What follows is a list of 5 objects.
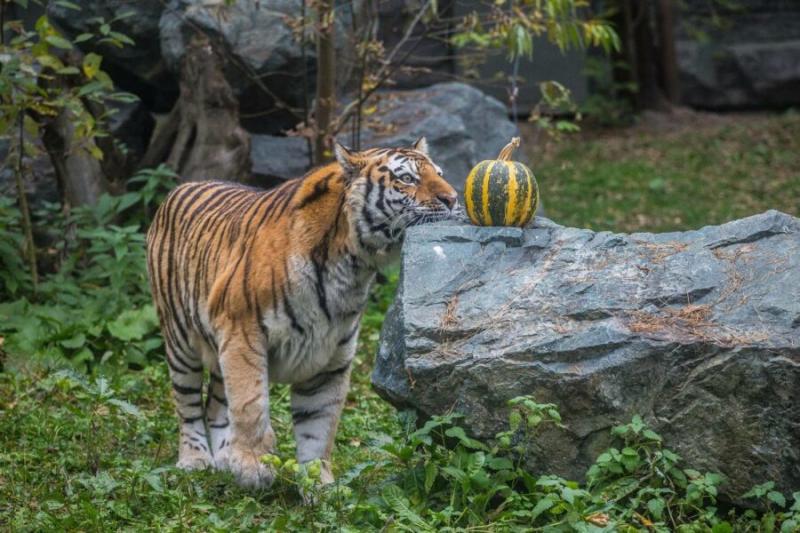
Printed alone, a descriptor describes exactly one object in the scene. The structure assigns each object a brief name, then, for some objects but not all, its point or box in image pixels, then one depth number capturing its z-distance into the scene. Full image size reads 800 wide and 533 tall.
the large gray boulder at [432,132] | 18.62
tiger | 10.05
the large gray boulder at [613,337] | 8.41
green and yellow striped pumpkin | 9.84
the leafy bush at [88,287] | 14.58
